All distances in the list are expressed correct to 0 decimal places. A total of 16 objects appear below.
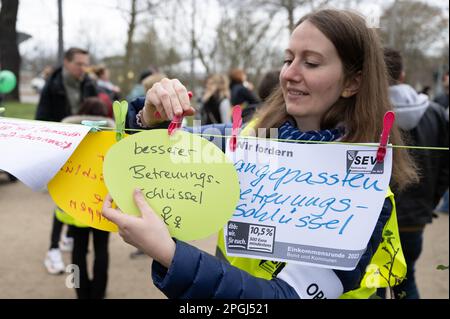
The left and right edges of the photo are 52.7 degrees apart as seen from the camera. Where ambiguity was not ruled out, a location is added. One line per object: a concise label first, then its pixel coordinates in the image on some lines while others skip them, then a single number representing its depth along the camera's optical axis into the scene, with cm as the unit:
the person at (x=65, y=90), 425
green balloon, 291
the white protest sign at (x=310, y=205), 109
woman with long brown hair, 98
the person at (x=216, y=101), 600
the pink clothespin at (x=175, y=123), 104
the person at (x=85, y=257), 307
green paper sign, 103
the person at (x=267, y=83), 332
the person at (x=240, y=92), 584
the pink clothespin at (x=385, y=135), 107
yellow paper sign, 115
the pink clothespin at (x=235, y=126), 112
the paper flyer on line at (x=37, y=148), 107
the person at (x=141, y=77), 641
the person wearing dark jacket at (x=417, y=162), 261
